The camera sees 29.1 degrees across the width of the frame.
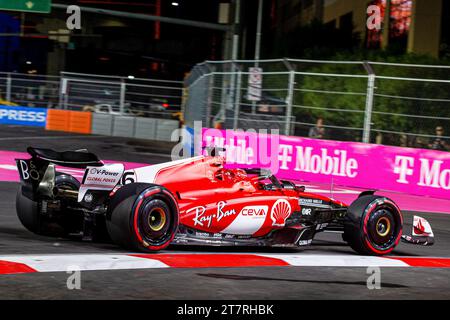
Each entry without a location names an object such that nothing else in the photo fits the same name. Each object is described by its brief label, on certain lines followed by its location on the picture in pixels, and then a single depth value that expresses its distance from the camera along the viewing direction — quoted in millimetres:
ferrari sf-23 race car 8484
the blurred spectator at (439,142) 17891
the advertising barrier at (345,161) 17641
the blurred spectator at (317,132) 20312
